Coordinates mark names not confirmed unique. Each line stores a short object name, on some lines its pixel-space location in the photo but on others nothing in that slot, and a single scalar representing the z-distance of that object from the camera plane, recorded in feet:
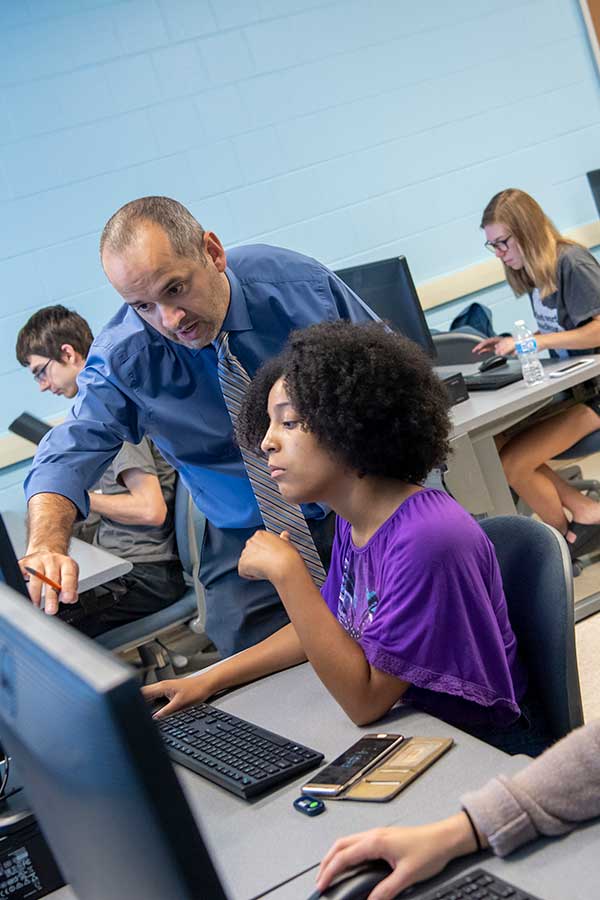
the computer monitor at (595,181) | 17.22
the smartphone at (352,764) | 3.92
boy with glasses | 9.91
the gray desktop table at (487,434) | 10.03
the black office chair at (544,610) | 4.50
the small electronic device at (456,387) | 10.77
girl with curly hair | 4.44
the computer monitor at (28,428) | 12.48
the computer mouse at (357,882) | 3.24
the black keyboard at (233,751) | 4.17
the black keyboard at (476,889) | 2.99
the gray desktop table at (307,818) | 3.58
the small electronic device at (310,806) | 3.83
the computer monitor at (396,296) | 10.43
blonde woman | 11.44
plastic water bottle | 10.84
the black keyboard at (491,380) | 11.13
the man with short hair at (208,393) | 5.98
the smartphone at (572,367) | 10.82
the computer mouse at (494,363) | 11.80
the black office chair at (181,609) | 9.70
